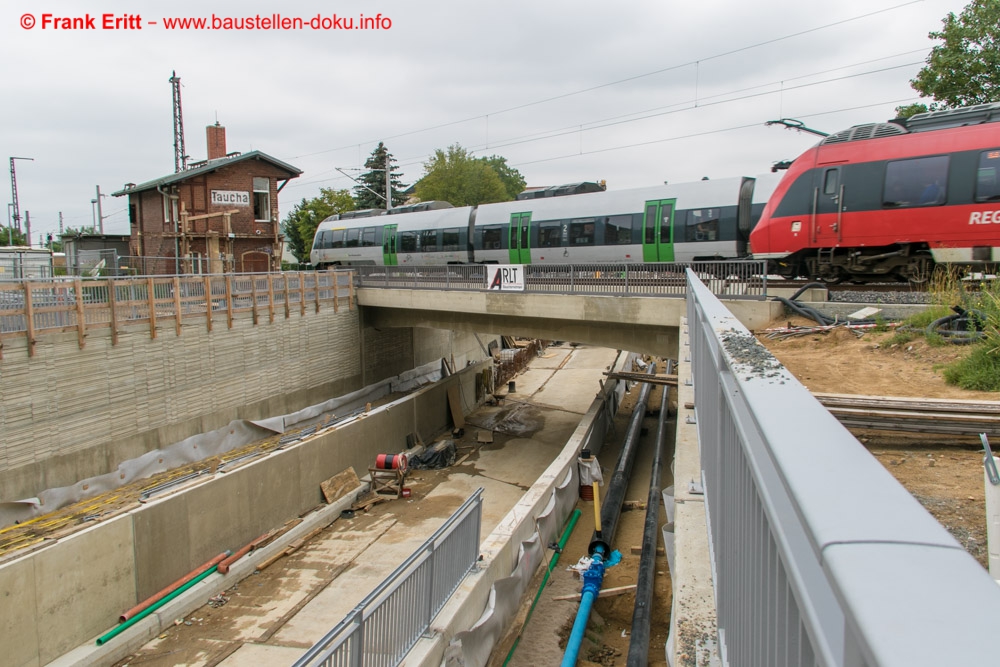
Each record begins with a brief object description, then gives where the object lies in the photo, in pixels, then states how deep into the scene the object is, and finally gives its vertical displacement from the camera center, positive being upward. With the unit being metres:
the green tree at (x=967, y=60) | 20.78 +6.63
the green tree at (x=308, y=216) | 52.62 +3.27
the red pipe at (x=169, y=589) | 11.80 -6.65
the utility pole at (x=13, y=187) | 55.52 +5.38
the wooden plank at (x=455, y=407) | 25.31 -6.13
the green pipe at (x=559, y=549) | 10.39 -6.38
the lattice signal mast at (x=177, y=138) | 46.21 +8.18
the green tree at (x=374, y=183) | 63.66 +7.09
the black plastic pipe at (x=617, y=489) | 13.44 -5.95
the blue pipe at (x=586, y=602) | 9.06 -5.72
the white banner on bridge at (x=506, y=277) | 20.03 -0.74
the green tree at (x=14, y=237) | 63.92 +1.19
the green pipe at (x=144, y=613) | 11.27 -6.77
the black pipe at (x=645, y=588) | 8.36 -5.17
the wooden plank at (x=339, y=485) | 17.83 -6.64
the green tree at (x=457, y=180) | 51.69 +5.99
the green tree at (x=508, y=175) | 78.94 +10.00
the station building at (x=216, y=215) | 34.00 +1.97
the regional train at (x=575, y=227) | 19.16 +0.99
